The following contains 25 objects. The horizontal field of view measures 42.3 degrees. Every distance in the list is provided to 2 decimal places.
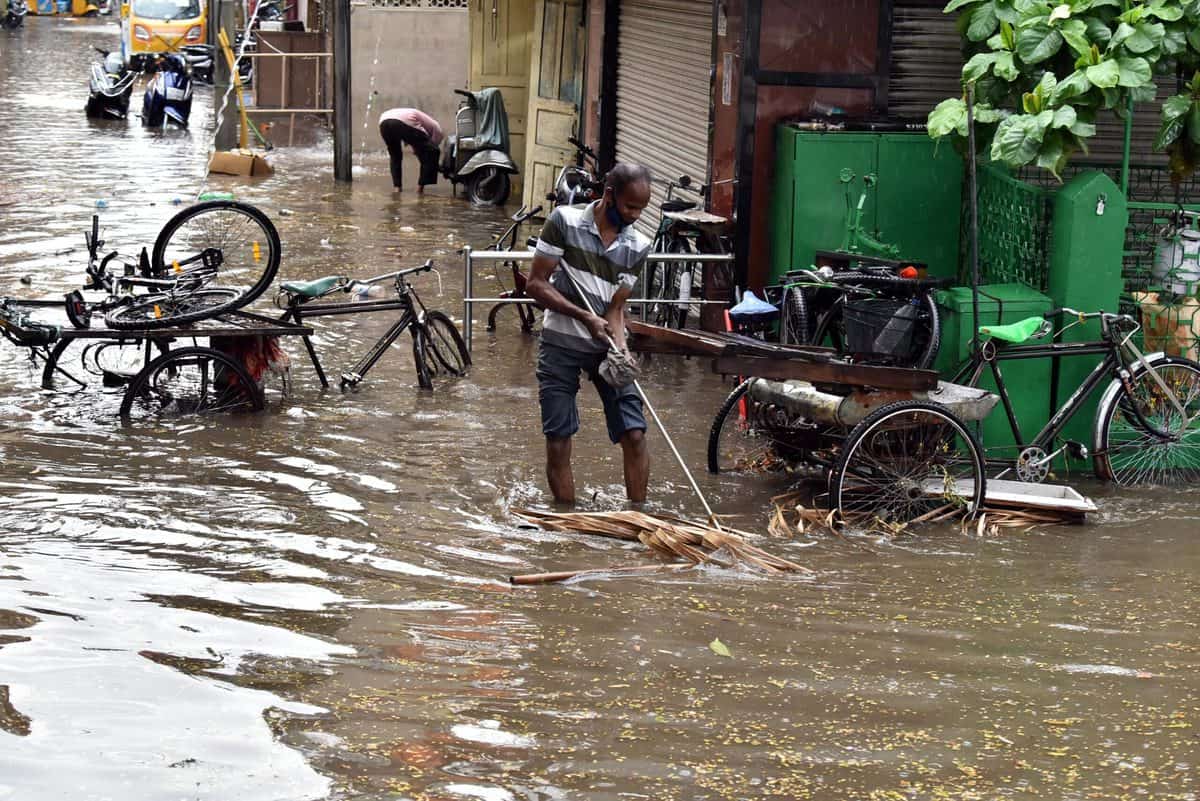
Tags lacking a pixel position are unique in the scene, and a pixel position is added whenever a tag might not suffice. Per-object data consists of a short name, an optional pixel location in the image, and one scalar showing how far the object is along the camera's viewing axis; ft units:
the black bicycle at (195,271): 30.37
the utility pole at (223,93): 70.69
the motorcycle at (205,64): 99.25
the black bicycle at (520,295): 38.37
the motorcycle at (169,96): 83.61
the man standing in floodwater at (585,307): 23.89
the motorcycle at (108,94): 84.07
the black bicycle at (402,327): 32.12
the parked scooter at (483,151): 62.18
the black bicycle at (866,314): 25.73
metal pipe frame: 34.78
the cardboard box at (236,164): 67.15
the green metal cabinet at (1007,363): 27.84
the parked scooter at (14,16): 140.56
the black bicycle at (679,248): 36.86
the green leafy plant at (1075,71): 26.89
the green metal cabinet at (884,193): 33.68
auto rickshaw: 100.01
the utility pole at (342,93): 64.01
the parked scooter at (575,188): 41.42
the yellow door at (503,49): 67.77
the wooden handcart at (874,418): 24.11
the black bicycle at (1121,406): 26.63
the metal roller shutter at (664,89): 40.96
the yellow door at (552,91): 56.44
